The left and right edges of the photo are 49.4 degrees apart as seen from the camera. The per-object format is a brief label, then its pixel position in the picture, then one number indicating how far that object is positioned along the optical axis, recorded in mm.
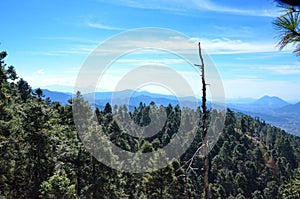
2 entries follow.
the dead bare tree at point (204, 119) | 6147
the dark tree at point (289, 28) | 3756
